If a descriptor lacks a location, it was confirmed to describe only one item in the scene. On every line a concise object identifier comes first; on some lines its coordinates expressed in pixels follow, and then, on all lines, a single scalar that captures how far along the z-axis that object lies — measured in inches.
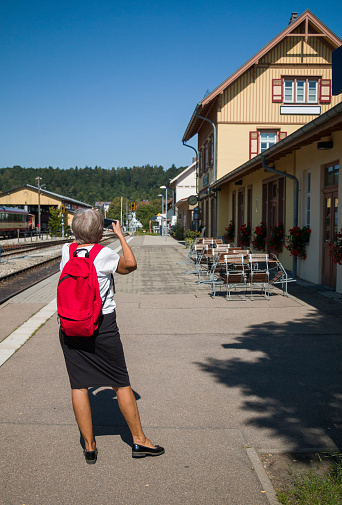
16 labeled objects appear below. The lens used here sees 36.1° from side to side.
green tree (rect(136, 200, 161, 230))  4152.6
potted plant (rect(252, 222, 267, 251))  700.9
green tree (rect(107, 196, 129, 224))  5265.8
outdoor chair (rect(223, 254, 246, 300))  418.3
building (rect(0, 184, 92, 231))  3398.1
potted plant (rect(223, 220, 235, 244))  944.3
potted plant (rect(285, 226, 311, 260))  508.1
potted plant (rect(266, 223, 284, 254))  611.8
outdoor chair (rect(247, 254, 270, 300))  413.7
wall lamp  440.1
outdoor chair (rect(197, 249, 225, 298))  434.2
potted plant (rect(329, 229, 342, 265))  376.2
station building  869.3
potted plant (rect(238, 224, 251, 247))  797.9
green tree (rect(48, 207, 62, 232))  2475.4
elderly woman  134.6
